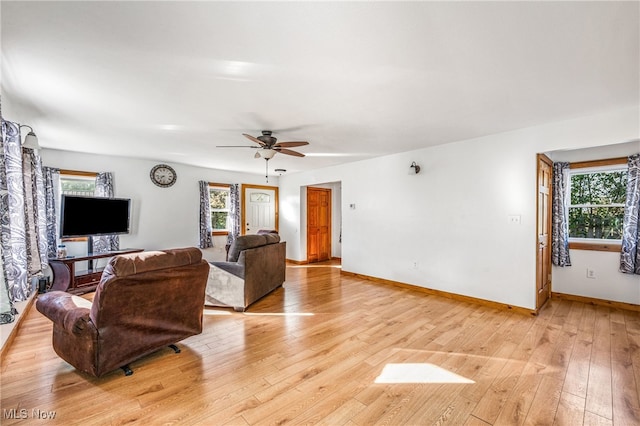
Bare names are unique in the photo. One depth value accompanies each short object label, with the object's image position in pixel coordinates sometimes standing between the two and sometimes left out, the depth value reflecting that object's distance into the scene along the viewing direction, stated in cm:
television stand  429
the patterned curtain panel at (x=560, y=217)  423
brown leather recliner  207
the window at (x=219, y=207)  680
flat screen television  440
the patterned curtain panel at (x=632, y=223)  368
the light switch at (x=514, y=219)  375
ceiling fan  350
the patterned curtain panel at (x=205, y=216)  637
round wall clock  579
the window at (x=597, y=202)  401
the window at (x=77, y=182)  497
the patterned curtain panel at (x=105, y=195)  505
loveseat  378
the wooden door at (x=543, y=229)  367
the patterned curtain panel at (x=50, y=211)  458
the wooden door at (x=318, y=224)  758
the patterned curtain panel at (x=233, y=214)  690
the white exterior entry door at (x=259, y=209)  734
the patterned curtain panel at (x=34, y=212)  365
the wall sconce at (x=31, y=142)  321
